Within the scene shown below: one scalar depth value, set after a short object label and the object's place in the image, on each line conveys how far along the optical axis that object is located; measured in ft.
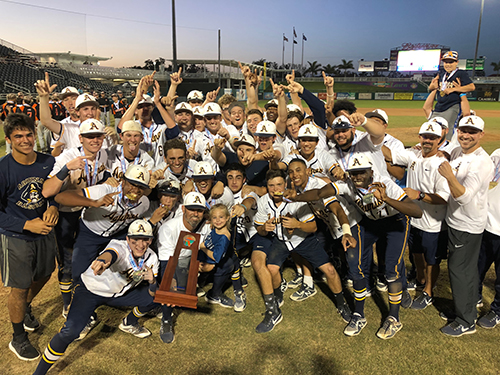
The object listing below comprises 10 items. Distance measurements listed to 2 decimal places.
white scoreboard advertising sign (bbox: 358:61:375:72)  301.63
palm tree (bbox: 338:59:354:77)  326.44
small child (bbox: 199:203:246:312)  15.99
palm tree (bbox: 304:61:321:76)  339.34
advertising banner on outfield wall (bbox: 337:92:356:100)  181.52
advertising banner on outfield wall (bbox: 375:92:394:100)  179.42
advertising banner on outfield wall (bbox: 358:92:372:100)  181.57
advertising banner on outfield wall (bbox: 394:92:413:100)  177.99
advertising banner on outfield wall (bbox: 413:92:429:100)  176.45
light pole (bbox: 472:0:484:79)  154.51
